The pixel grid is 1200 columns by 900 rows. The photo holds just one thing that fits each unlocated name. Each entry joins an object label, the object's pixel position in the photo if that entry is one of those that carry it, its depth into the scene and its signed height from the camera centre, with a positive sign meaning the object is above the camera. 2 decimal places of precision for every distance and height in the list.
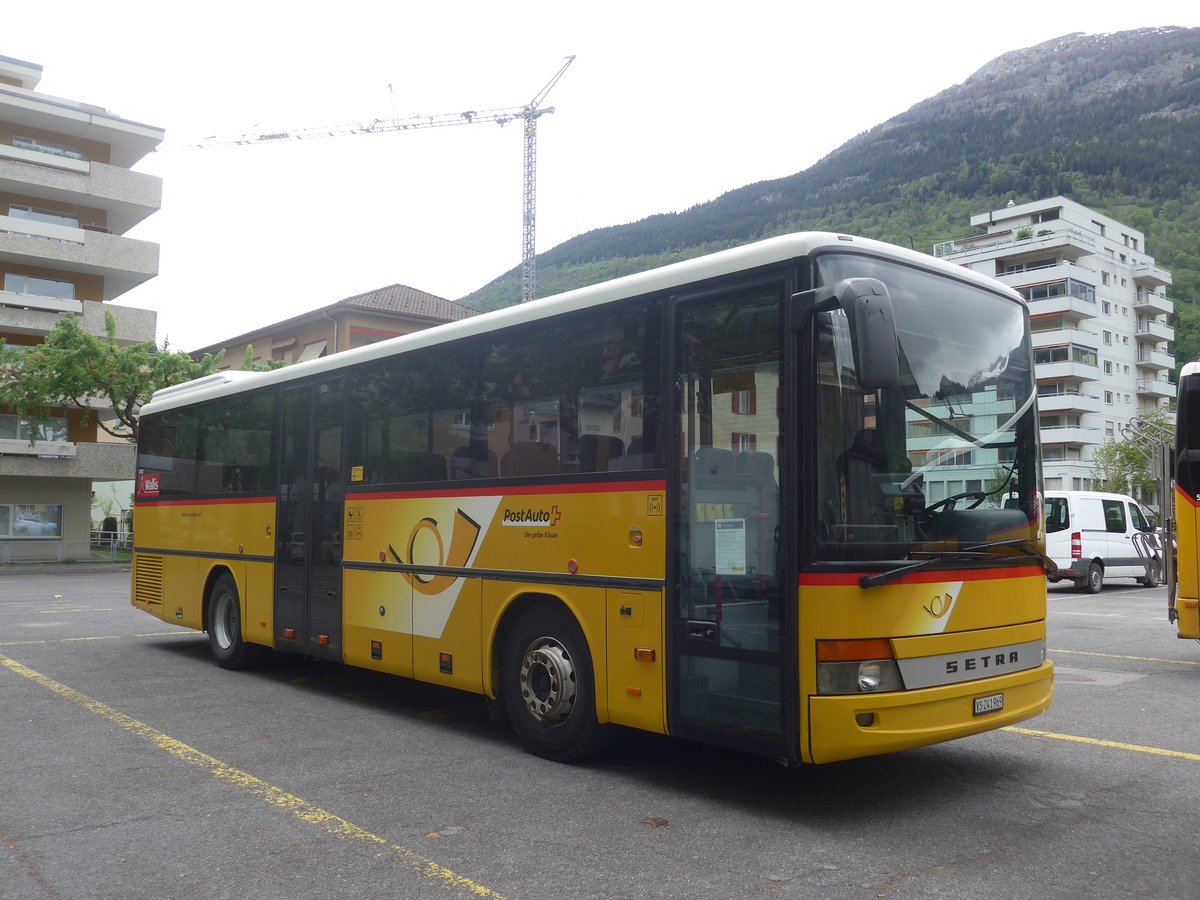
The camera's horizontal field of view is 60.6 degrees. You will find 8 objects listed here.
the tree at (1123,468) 56.94 +1.71
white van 22.31 -0.85
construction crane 76.44 +29.78
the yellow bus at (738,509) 5.22 -0.06
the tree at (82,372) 32.38 +4.16
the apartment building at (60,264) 37.22 +8.99
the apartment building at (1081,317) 75.69 +13.90
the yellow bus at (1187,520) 10.05 -0.23
